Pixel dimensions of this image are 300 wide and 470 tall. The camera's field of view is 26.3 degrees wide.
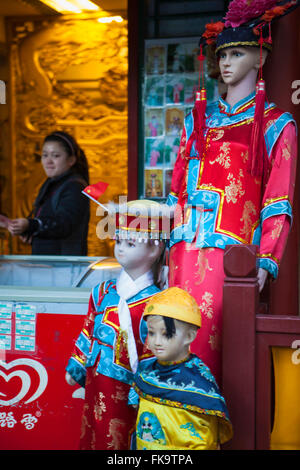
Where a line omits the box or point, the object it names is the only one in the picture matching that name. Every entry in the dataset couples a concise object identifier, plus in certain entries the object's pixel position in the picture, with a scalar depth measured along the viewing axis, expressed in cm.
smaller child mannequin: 199
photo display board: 428
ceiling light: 550
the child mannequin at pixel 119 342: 235
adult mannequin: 236
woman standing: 425
